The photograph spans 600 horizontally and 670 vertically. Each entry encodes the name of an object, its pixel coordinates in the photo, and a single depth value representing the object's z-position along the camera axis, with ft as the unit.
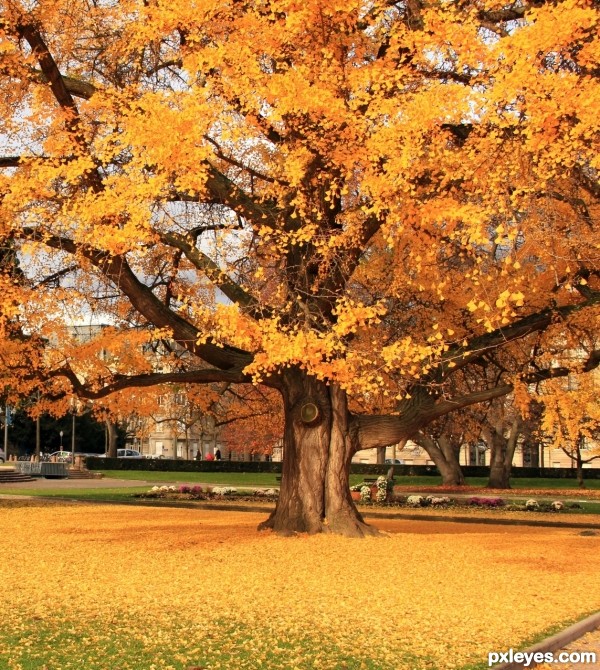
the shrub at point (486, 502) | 92.53
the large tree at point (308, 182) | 45.21
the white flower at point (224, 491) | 104.33
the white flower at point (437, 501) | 93.09
